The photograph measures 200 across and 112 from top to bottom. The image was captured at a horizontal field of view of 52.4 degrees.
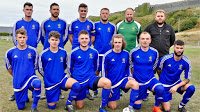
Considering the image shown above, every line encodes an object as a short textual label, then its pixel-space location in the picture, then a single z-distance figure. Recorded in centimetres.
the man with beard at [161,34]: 485
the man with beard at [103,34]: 507
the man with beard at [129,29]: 507
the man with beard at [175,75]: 409
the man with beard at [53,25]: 479
